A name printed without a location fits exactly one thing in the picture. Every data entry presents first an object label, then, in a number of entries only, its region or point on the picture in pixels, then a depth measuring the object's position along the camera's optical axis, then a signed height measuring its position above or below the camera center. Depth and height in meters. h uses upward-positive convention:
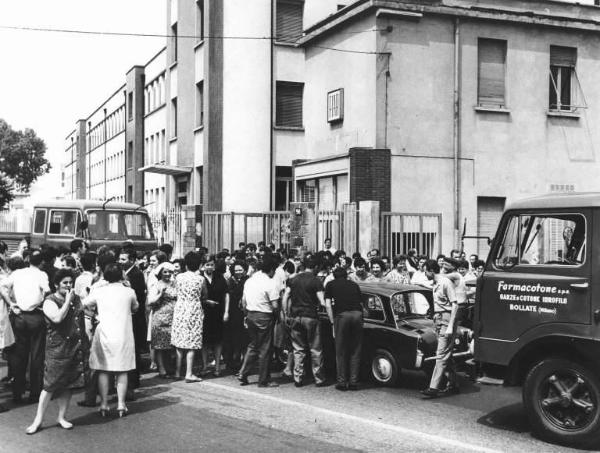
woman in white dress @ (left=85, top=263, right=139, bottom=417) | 8.87 -1.30
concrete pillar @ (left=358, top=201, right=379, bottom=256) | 20.66 -0.19
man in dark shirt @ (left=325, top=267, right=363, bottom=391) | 11.00 -1.53
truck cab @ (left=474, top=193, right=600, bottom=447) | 7.85 -0.96
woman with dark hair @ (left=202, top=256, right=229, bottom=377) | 11.97 -1.42
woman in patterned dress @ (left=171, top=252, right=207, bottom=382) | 11.34 -1.36
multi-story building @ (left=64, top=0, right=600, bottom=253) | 22.06 +3.41
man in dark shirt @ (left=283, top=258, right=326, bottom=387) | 11.21 -1.50
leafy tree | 84.75 +6.83
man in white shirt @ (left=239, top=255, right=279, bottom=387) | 11.25 -1.39
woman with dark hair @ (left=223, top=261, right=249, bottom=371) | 12.33 -1.63
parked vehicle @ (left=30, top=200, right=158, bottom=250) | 20.92 -0.12
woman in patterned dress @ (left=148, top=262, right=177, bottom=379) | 11.68 -1.37
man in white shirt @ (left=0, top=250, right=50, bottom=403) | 9.88 -1.31
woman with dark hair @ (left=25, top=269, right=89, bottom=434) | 8.37 -1.41
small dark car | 10.98 -1.62
